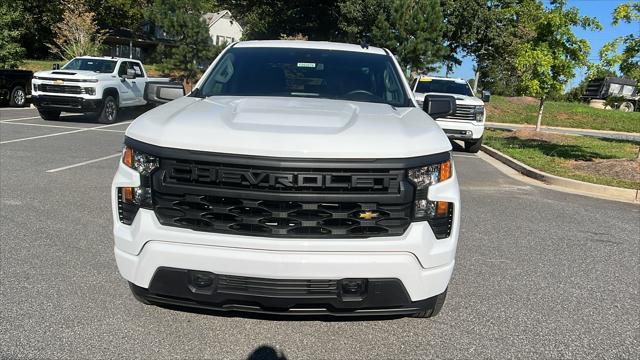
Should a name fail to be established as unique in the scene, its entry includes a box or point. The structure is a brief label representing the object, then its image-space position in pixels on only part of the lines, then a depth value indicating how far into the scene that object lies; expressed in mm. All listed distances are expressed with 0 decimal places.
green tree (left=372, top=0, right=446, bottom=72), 26589
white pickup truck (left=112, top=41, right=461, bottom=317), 2670
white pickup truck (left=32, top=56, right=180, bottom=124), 14383
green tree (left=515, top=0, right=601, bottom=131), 14344
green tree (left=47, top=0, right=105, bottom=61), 26562
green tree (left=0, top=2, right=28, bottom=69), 23609
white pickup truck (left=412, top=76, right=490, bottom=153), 12844
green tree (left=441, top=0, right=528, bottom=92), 33500
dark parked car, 17172
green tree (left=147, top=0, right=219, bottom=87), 35594
